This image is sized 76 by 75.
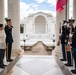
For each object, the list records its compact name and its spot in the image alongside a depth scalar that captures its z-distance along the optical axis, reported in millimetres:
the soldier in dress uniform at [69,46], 3958
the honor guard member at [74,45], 3531
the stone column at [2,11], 4838
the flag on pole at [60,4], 5304
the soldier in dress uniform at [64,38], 4552
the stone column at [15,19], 5793
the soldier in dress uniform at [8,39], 4671
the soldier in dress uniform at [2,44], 3935
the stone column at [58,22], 5789
